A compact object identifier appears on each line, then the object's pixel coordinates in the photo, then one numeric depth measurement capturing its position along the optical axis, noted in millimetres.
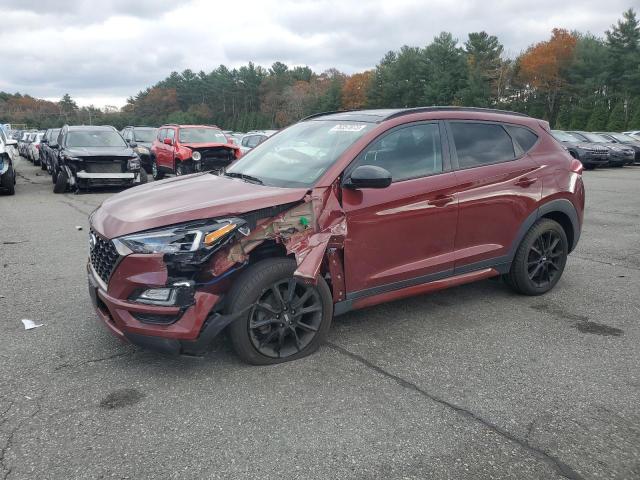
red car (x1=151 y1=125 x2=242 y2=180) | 14453
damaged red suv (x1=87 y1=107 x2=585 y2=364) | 3354
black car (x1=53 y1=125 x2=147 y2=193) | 13125
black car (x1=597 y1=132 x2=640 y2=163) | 23422
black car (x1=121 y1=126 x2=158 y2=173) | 18031
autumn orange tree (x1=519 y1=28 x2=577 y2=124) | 56125
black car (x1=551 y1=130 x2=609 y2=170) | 21297
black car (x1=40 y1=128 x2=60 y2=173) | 14852
